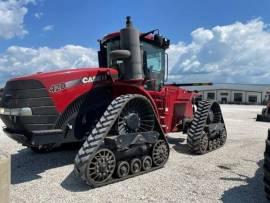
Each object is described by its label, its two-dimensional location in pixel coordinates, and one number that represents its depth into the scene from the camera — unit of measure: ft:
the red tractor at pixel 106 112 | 11.63
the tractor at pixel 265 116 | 39.43
